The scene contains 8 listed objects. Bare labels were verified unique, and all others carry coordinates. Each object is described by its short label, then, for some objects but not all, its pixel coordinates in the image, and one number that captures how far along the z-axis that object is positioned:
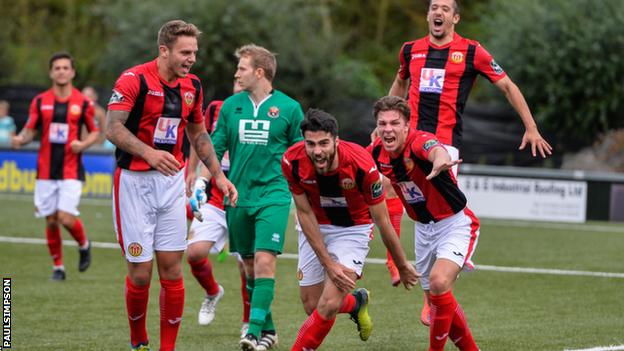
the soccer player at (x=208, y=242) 18.17
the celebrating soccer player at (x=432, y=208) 14.20
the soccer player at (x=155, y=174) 14.30
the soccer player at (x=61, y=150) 24.19
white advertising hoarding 38.78
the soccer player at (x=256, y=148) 16.52
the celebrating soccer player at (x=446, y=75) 17.31
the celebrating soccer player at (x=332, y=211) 13.83
